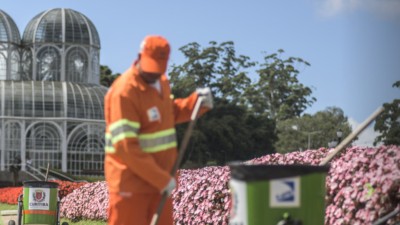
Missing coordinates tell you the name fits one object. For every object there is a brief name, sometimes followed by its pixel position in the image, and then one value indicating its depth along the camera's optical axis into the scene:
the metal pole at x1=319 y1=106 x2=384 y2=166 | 6.02
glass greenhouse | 52.56
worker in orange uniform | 6.25
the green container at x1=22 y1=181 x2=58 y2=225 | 12.20
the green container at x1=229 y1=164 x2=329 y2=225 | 5.35
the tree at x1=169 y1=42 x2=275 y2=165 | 60.25
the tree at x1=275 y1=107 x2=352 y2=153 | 79.06
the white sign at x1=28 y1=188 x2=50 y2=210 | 12.21
